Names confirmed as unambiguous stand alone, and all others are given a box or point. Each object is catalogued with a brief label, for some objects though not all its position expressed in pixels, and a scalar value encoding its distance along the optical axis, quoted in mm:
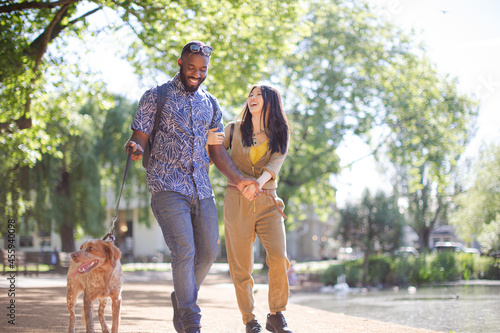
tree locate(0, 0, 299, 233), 12734
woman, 4762
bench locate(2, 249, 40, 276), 19106
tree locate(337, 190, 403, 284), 25562
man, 4016
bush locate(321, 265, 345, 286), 21859
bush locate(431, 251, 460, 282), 22750
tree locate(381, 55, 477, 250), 23547
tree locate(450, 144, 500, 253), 32031
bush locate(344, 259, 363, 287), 21703
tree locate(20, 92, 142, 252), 23844
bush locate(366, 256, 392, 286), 21969
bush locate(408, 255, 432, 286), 22312
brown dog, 4281
